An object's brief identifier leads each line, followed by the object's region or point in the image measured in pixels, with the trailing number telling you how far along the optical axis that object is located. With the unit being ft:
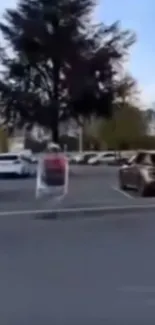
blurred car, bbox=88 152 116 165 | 250.45
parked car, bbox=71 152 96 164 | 261.59
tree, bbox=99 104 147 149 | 260.85
